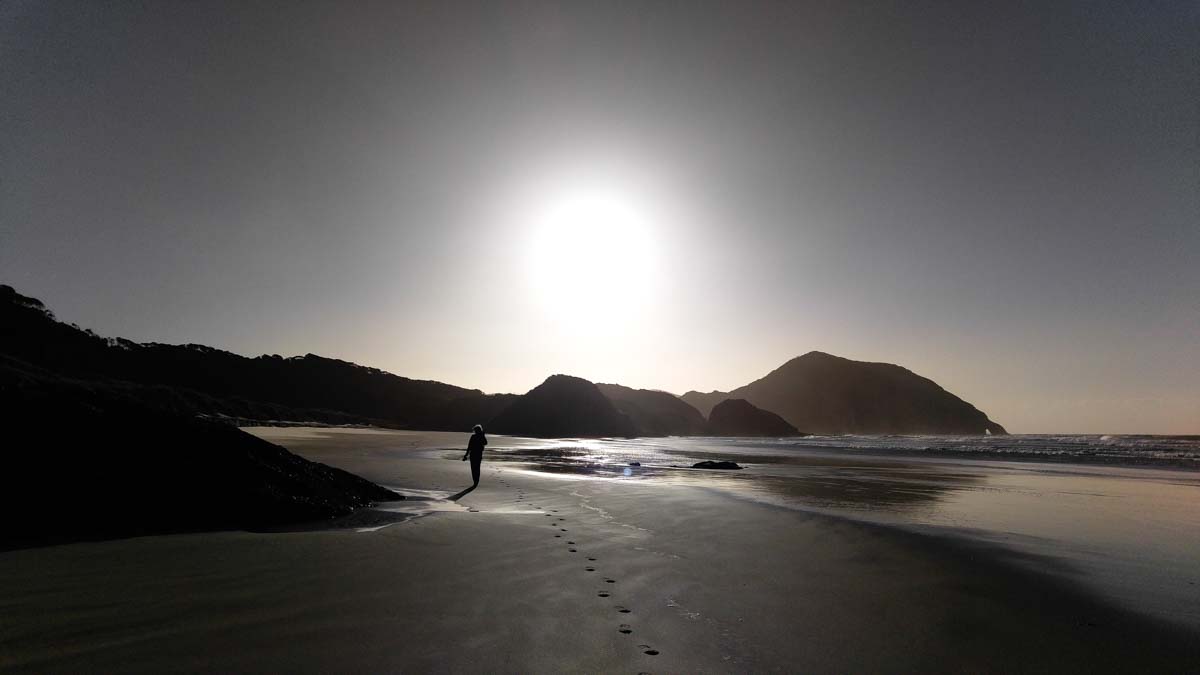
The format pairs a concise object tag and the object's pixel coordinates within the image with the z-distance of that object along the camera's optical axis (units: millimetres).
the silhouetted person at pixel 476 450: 14945
